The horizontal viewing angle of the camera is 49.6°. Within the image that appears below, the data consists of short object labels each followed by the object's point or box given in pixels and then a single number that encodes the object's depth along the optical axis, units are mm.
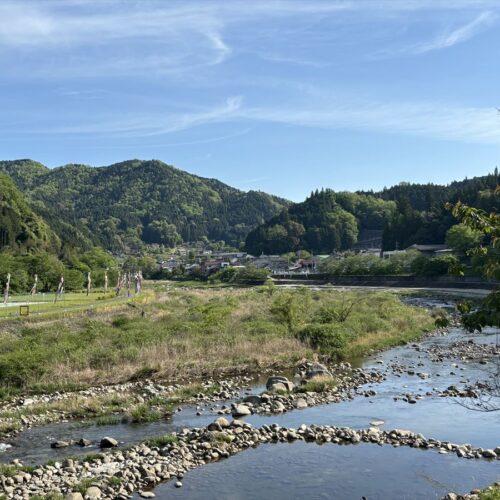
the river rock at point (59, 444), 16406
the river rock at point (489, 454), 14820
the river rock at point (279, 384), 22594
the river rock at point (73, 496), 12228
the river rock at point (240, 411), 19312
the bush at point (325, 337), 31000
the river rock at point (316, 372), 24370
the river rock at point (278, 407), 19975
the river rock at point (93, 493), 12500
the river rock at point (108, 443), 16266
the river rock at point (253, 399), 20770
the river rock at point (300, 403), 20469
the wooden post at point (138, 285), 72838
